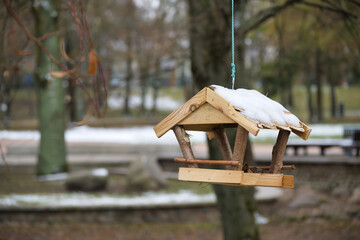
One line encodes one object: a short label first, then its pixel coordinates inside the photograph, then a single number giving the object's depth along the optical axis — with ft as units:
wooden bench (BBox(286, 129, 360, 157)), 43.13
